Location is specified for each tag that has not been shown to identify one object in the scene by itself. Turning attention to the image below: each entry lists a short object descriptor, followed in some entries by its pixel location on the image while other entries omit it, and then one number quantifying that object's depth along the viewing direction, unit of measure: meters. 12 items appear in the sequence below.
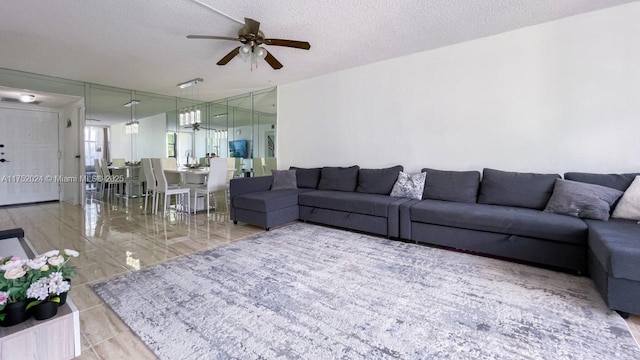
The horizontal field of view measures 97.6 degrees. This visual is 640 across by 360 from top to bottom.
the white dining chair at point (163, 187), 4.73
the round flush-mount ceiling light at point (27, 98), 5.52
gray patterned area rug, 1.52
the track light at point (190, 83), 5.57
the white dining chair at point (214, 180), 4.80
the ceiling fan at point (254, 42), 2.90
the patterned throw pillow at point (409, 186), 3.74
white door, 5.71
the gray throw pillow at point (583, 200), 2.55
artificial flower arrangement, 1.21
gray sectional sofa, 1.94
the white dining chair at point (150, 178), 5.08
